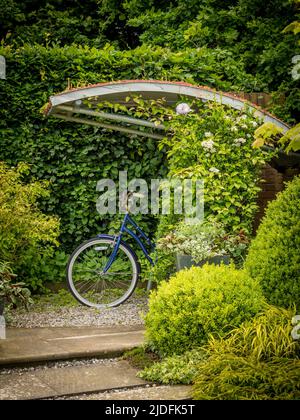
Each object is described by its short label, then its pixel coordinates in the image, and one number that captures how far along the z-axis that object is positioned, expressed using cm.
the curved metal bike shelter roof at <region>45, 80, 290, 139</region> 618
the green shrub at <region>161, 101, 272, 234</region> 604
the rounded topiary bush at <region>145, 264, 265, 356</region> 417
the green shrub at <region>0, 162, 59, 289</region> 608
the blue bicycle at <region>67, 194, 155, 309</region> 656
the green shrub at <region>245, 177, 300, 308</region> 444
